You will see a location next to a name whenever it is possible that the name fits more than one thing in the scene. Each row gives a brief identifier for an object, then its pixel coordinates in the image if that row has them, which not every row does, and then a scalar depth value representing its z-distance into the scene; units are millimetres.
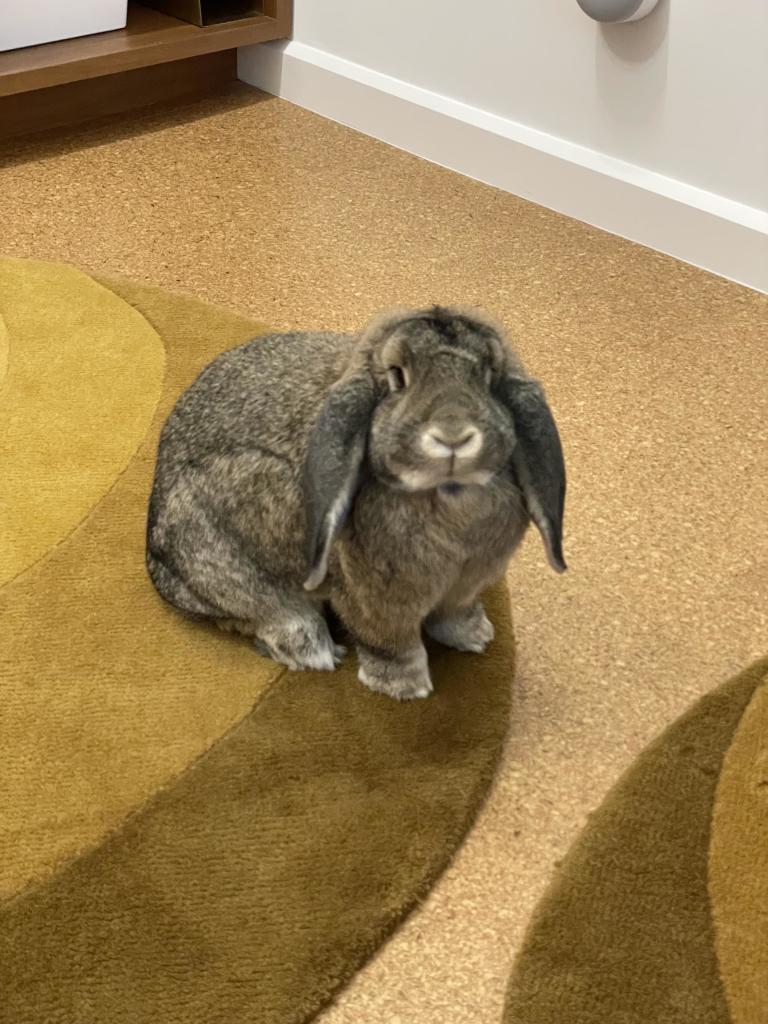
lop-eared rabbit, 1254
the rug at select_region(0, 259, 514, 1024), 1242
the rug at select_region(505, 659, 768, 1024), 1219
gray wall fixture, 2406
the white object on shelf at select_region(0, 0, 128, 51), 2900
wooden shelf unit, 2891
